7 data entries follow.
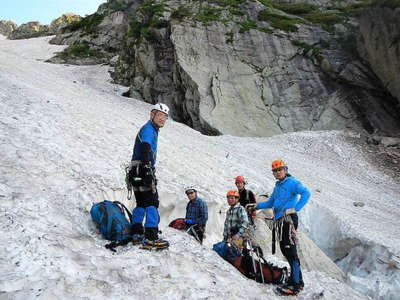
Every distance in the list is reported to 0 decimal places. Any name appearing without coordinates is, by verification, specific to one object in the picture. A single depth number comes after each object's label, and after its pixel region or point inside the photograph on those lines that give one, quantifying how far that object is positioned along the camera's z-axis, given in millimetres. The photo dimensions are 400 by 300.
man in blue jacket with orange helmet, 6875
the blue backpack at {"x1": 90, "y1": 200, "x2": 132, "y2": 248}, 6395
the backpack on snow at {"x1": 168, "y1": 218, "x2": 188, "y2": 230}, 8609
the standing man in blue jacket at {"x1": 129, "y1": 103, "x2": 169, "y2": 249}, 6359
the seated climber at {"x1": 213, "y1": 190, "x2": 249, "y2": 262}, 7551
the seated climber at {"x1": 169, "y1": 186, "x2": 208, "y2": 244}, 8609
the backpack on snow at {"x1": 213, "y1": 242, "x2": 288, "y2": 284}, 7020
